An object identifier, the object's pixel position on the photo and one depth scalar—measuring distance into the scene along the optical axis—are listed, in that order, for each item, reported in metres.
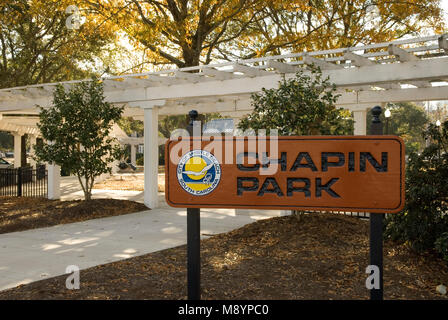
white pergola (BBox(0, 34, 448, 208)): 8.14
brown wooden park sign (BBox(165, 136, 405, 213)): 3.42
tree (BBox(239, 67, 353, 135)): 7.27
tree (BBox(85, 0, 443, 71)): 13.48
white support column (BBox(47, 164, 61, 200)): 14.77
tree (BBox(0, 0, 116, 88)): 16.74
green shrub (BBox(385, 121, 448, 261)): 5.60
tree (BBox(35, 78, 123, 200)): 11.80
